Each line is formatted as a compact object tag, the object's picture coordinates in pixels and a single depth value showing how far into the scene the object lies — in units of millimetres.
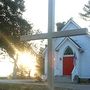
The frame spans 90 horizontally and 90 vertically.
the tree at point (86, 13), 20117
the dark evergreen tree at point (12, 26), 9558
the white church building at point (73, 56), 16142
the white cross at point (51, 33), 4264
